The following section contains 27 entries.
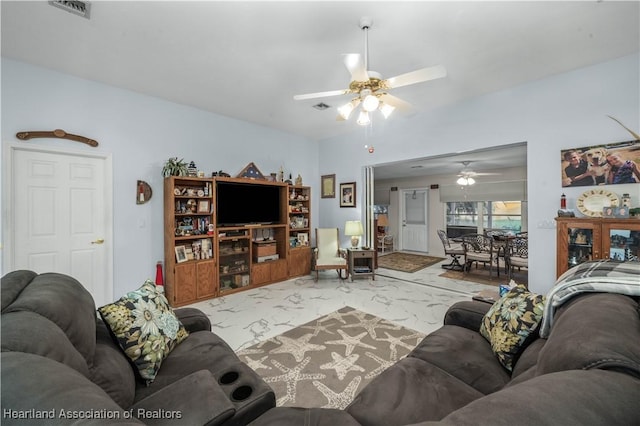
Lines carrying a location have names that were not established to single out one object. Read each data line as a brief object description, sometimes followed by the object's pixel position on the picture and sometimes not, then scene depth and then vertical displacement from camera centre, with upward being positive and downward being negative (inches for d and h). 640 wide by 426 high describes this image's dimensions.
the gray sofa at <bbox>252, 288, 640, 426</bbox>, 22.4 -17.7
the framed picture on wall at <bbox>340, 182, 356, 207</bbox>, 208.7 +14.2
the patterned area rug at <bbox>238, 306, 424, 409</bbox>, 74.8 -50.2
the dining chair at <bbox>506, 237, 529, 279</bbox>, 188.5 -31.3
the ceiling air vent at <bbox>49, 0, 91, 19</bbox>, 78.4 +62.1
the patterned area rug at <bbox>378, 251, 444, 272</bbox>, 245.6 -50.7
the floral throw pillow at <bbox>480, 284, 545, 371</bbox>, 57.1 -25.2
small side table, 195.6 -36.7
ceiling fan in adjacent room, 253.4 +33.7
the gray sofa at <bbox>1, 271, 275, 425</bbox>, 22.9 -18.1
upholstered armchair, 198.4 -27.3
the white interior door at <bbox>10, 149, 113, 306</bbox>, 112.8 -1.2
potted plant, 146.4 +24.9
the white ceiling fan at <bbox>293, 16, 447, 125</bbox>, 79.0 +42.0
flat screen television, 167.2 +6.0
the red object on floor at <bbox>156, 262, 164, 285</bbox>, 145.6 -33.9
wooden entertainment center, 147.8 -14.5
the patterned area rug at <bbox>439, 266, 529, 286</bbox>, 194.5 -50.9
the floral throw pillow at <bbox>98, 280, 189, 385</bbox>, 52.9 -24.4
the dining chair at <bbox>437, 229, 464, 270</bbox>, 230.7 -34.4
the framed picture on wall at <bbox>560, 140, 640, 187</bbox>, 105.4 +19.3
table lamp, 194.9 -11.8
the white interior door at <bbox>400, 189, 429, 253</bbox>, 331.3 -10.8
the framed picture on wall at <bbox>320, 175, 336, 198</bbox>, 221.4 +22.4
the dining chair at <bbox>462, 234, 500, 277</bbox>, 207.6 -31.0
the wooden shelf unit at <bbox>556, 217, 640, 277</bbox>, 99.4 -11.4
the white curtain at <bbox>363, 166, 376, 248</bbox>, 205.5 +4.6
